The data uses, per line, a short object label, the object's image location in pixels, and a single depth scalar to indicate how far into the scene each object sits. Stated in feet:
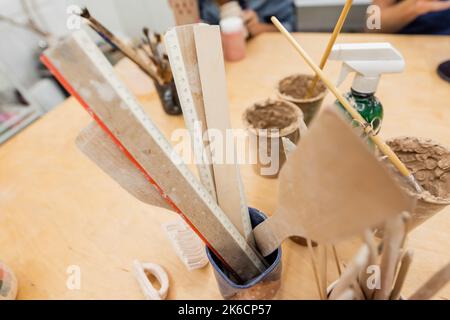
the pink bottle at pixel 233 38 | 2.66
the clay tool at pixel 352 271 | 0.59
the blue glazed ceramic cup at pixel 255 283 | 0.95
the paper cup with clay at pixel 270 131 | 1.35
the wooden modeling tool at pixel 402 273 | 0.71
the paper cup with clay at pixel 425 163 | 1.09
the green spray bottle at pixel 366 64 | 1.16
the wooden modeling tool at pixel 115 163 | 0.80
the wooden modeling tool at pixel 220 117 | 0.90
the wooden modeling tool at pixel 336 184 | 0.53
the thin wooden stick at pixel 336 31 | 1.05
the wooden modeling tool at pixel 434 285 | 0.62
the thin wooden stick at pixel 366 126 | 0.94
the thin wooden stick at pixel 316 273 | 0.82
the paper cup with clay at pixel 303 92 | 1.63
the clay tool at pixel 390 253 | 0.60
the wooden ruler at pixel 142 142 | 0.66
